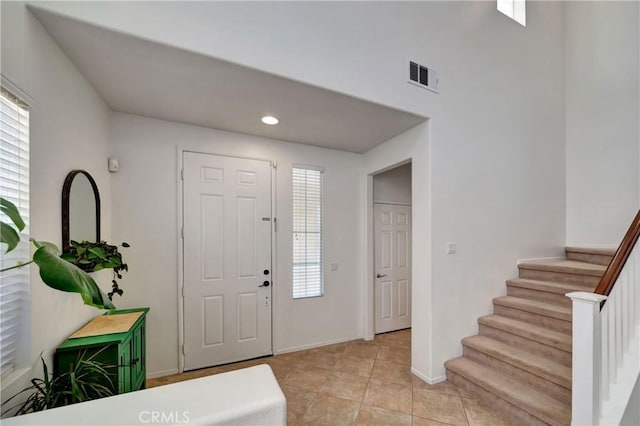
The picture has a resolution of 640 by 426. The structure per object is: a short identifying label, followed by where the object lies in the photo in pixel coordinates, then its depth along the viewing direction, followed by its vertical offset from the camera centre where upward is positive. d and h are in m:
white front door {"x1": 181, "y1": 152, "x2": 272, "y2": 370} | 2.84 -0.50
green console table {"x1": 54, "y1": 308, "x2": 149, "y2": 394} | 1.60 -0.83
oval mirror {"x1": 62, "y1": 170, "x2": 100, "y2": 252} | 1.72 +0.03
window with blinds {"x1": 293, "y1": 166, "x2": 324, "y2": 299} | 3.39 -0.25
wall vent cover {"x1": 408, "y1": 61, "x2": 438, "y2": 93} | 2.61 +1.31
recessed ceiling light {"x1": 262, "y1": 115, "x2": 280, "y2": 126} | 2.67 +0.92
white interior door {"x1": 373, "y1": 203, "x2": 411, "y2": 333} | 3.90 -0.80
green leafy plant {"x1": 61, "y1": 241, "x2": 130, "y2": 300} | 1.67 -0.27
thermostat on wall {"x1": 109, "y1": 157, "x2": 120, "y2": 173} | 2.48 +0.43
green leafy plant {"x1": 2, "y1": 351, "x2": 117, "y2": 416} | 1.26 -0.89
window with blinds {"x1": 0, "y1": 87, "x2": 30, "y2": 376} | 1.23 +0.02
